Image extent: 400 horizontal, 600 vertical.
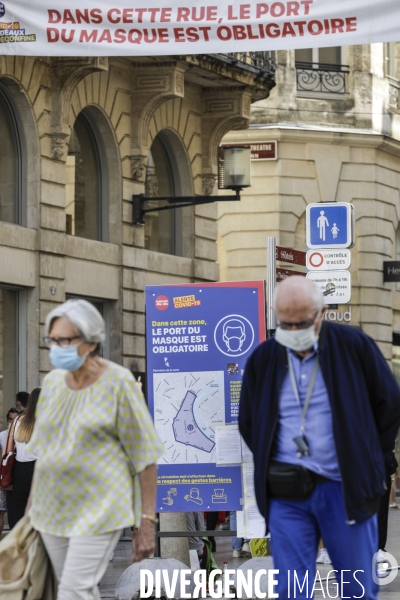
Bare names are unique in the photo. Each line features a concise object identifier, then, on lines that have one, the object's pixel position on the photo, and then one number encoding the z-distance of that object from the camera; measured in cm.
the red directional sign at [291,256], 1332
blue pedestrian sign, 1451
